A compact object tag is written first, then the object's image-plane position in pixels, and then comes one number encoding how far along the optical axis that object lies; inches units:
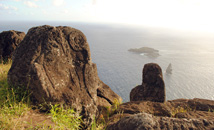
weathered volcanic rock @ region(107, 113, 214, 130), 146.5
